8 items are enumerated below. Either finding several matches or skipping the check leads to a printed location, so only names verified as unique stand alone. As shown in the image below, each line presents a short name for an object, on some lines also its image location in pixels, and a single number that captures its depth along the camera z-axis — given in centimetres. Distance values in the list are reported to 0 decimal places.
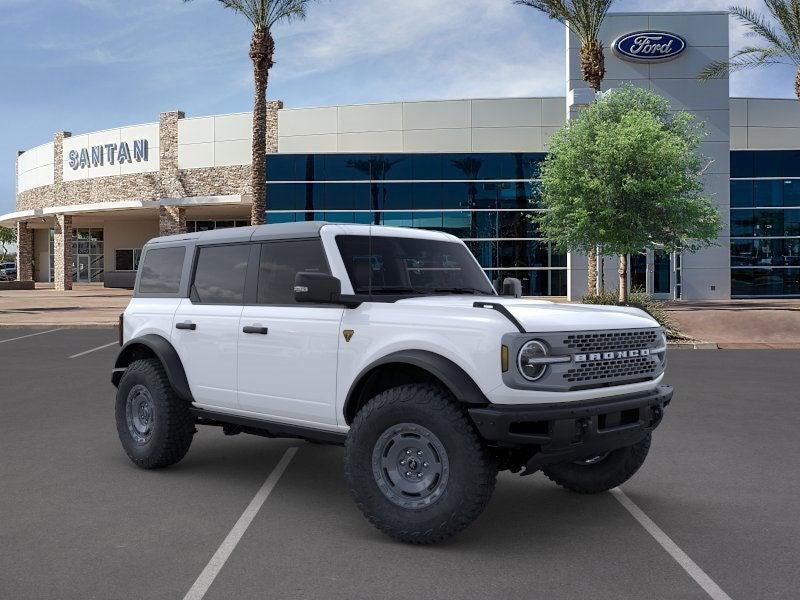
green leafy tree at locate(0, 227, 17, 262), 9396
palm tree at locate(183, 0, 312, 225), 2739
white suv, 456
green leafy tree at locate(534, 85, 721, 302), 2572
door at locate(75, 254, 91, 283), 5853
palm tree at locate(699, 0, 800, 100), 2839
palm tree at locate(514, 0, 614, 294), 2902
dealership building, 3522
